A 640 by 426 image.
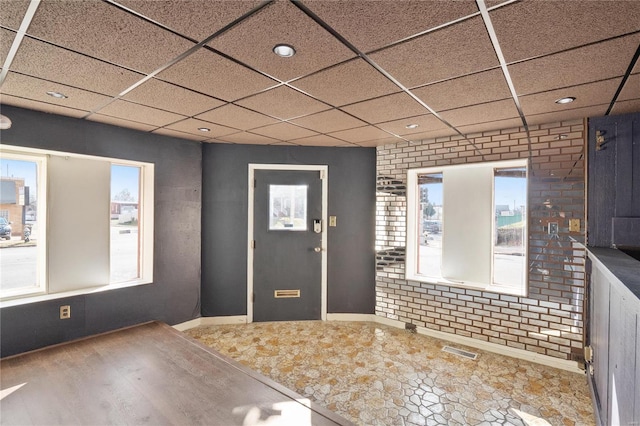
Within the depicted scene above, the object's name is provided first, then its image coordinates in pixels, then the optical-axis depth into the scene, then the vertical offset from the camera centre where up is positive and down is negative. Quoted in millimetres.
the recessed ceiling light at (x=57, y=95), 2488 +959
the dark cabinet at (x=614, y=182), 2811 +304
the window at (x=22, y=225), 2971 -152
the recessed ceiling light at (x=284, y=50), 1727 +938
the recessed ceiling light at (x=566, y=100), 2463 +934
